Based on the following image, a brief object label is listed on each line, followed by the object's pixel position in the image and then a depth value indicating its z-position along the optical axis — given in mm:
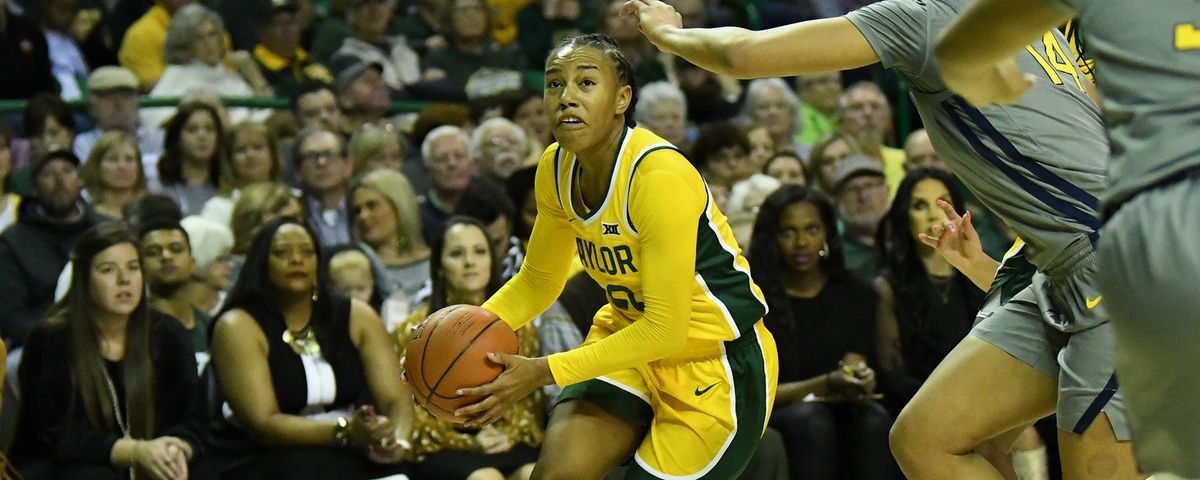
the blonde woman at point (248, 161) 15664
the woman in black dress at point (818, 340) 12445
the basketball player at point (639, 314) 7957
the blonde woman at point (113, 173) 15125
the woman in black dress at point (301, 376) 11664
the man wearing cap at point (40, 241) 13242
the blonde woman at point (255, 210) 14273
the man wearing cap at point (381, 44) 20062
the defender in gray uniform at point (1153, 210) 4797
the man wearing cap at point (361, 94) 18141
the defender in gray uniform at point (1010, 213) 7230
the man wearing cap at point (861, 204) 15656
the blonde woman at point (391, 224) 14727
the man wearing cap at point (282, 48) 19594
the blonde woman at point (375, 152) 16391
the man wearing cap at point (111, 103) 16656
